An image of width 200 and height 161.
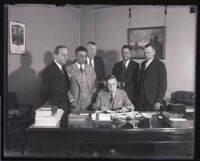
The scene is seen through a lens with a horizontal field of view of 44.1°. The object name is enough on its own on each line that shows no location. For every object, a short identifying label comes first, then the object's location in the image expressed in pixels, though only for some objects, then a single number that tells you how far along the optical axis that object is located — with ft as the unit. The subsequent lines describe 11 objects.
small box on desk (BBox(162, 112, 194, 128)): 6.66
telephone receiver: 8.36
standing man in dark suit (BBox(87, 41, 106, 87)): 8.83
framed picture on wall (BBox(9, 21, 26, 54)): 7.47
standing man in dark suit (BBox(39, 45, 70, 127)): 8.34
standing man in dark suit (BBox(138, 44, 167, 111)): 8.59
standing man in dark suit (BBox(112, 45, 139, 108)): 8.73
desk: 6.38
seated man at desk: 8.67
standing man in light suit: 8.76
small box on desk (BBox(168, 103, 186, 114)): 7.42
